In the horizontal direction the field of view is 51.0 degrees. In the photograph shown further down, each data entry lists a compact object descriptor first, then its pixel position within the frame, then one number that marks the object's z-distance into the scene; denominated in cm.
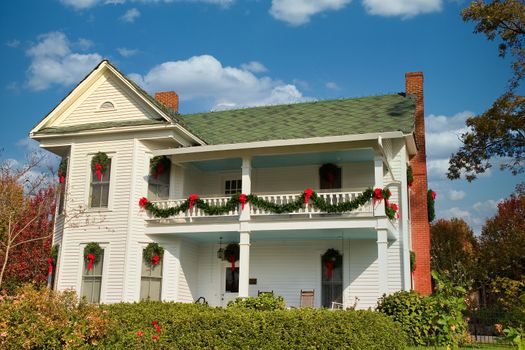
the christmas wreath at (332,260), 1880
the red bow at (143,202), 1844
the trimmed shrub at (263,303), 1542
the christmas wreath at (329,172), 1908
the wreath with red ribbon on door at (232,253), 2000
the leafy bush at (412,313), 1469
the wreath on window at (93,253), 1825
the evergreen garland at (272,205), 1662
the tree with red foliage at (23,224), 2019
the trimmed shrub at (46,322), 980
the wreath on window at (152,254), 1830
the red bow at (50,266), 1909
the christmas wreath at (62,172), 2002
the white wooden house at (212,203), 1777
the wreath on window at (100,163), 1883
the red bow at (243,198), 1775
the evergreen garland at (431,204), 2119
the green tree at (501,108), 1956
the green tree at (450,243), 4016
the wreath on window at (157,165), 1881
